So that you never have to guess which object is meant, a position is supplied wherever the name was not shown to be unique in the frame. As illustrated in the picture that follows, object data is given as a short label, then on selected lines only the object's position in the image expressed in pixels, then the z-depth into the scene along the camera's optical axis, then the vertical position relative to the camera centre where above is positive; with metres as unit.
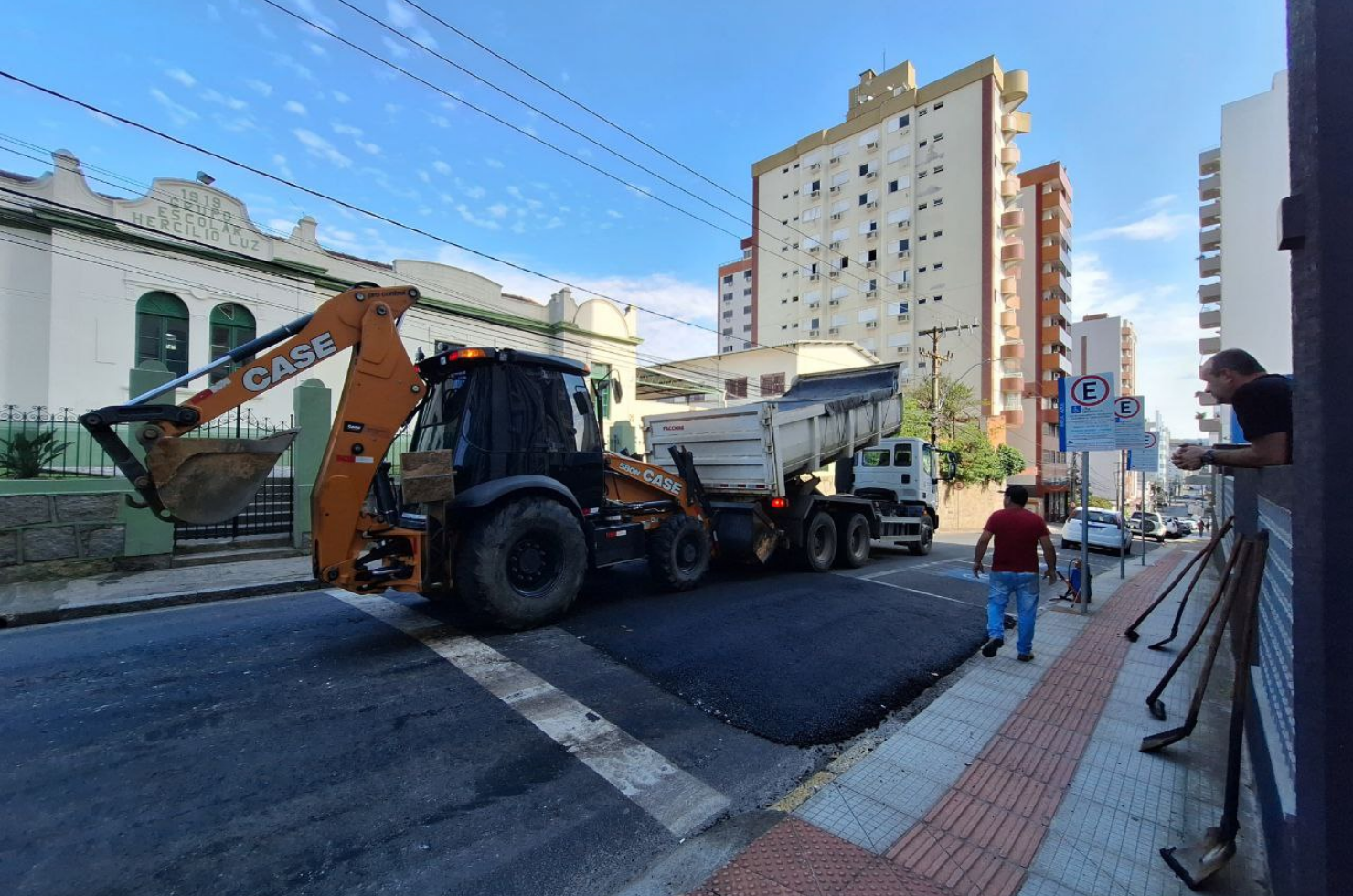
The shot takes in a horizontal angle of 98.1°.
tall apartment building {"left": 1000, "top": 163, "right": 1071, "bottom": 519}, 45.03 +11.96
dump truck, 8.59 -0.04
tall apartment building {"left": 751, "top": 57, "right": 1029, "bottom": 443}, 40.66 +17.58
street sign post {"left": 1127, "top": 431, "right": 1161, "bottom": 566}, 12.53 -0.03
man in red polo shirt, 5.42 -1.02
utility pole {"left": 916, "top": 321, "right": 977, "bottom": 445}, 26.92 +3.81
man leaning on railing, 2.38 +0.22
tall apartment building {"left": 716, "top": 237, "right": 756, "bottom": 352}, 88.08 +24.48
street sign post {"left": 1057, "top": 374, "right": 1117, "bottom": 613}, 7.76 +0.61
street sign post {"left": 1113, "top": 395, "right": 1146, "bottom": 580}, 7.97 +0.55
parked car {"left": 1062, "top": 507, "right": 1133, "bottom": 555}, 16.92 -2.19
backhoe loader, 4.41 -0.11
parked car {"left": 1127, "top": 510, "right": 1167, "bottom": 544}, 27.09 -3.21
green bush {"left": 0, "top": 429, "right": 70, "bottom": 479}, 8.55 -0.08
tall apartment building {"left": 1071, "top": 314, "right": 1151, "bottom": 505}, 61.28 +13.31
